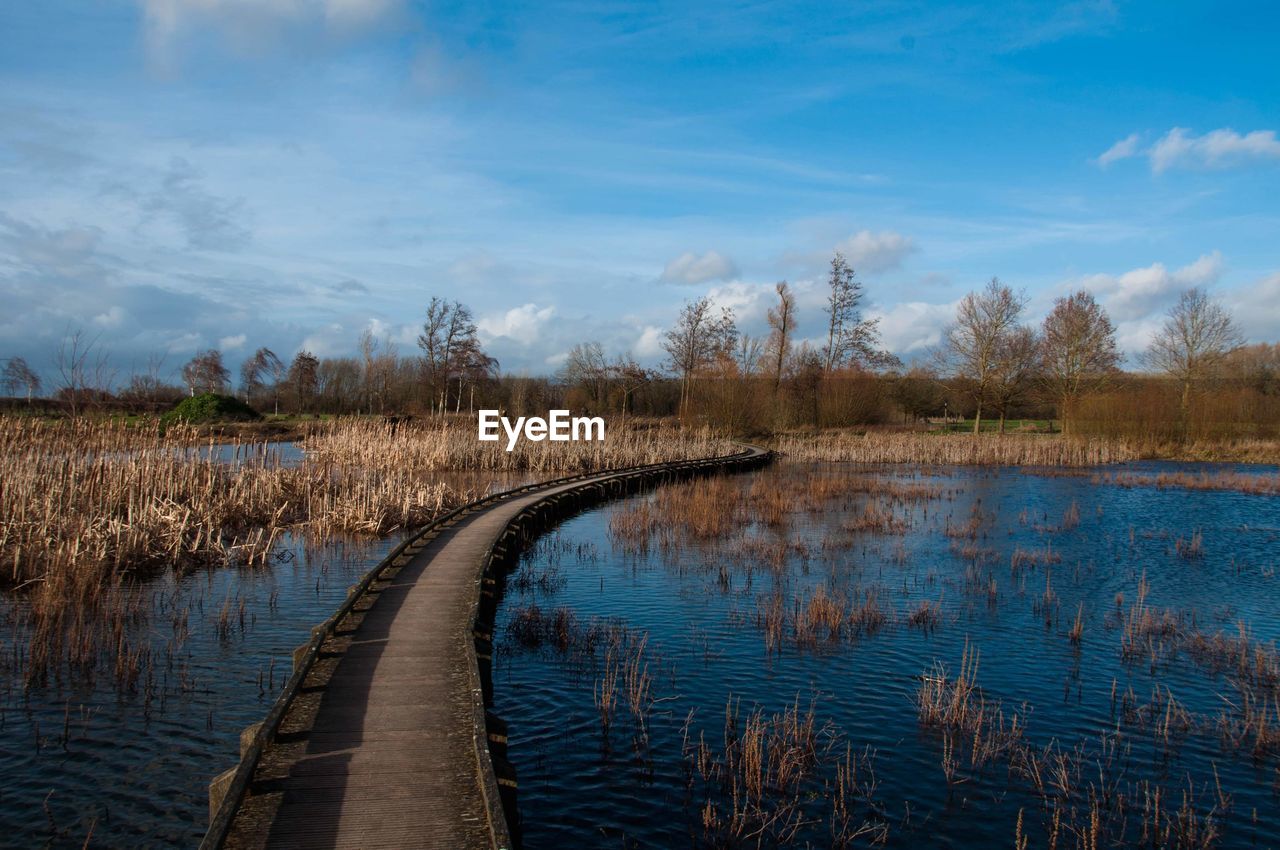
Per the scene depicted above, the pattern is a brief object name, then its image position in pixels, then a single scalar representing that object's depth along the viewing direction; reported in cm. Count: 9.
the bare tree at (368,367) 4819
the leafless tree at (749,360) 4828
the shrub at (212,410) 3378
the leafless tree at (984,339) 4416
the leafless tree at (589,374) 4891
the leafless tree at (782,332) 4822
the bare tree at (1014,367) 4434
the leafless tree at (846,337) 4834
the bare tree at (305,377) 5260
